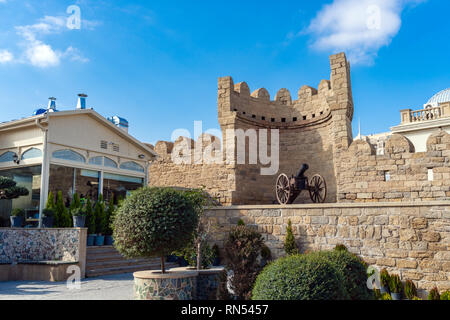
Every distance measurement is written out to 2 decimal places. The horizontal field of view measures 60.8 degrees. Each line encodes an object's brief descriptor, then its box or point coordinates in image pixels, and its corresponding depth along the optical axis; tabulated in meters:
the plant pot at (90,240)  11.66
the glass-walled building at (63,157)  11.86
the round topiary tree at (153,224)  6.71
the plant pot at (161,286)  6.63
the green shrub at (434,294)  8.38
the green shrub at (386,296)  8.53
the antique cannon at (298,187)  14.16
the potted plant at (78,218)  11.16
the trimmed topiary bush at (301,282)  4.45
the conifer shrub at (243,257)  7.36
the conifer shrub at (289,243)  10.95
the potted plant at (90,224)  11.68
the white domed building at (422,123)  18.62
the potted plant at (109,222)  12.16
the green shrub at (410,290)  8.80
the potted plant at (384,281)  9.13
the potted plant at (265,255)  11.35
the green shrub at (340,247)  10.11
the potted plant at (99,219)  12.23
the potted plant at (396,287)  8.91
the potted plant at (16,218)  11.26
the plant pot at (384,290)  9.13
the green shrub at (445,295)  8.20
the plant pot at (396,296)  8.86
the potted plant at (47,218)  11.07
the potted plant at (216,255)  12.16
